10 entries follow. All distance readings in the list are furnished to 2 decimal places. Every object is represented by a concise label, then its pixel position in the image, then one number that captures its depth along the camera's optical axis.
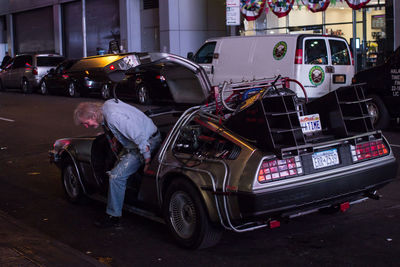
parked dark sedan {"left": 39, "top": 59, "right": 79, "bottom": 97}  25.08
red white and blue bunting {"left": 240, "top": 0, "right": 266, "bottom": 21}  24.25
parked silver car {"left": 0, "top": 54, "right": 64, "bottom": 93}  27.64
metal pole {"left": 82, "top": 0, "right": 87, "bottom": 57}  34.12
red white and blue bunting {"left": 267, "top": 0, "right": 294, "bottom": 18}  23.16
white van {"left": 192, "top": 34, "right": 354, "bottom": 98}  14.39
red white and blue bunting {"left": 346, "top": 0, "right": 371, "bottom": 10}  20.47
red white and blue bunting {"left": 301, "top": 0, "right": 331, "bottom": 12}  21.73
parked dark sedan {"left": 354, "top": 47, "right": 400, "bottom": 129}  12.52
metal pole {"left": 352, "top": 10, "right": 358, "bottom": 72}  21.73
